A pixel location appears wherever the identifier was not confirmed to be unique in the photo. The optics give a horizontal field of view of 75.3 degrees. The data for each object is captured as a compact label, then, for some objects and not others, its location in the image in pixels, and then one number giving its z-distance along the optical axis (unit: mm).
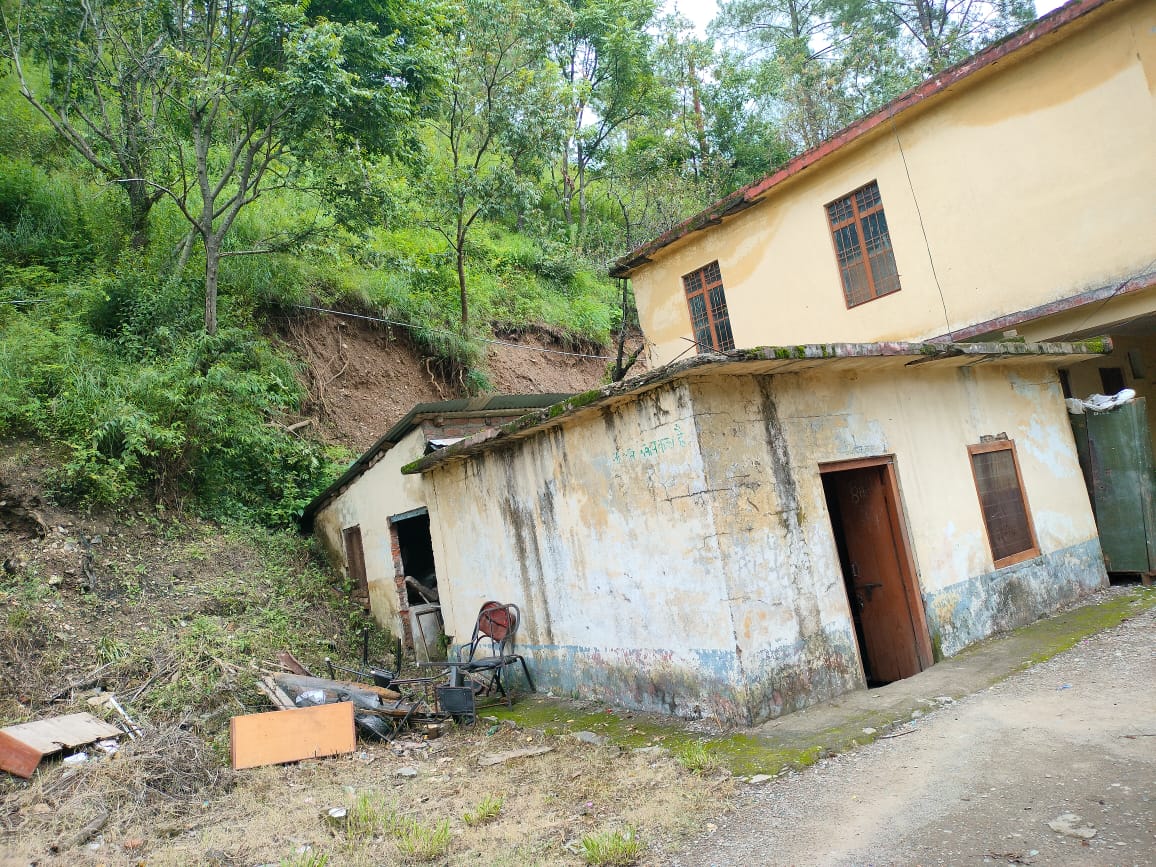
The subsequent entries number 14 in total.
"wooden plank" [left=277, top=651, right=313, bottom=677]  8125
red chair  7672
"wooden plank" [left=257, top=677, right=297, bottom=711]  6969
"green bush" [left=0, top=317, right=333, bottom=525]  9734
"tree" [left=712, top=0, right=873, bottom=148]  21344
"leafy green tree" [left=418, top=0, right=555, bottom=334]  15180
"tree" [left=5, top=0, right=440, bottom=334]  11125
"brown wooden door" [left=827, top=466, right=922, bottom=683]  6676
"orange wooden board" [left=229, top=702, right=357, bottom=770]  5957
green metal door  8531
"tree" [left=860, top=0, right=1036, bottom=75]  21516
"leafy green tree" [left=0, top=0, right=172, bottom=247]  12242
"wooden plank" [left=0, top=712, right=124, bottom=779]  5520
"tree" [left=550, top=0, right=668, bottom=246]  21141
